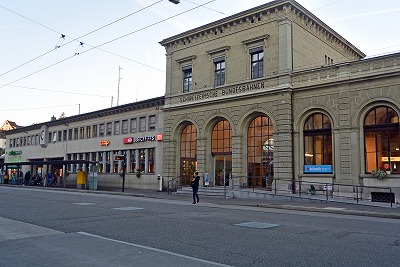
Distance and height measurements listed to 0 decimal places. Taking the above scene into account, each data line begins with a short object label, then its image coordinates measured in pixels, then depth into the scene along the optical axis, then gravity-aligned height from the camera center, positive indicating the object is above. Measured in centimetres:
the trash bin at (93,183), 3525 -136
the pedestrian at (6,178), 5128 -146
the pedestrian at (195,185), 2104 -87
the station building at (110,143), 3519 +274
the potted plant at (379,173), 2086 -7
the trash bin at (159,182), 3213 -109
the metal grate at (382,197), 2062 -137
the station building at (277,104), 2198 +442
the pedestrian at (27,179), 4577 -140
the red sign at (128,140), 3707 +277
